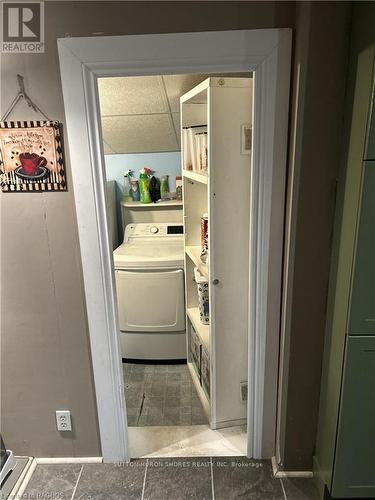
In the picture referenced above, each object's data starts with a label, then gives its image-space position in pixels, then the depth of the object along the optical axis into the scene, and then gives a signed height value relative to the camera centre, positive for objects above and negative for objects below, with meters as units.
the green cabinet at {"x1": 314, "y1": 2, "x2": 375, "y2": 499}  1.02 -0.55
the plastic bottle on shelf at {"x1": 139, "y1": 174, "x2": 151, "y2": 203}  2.83 -0.23
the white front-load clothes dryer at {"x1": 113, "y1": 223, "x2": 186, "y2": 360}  2.38 -1.01
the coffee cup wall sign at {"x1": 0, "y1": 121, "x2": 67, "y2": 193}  1.24 +0.02
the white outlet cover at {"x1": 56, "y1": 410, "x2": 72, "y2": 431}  1.58 -1.20
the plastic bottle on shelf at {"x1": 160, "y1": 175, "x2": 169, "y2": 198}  2.92 -0.24
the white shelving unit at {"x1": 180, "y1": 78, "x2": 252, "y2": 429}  1.52 -0.40
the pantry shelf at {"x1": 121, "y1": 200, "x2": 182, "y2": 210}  2.82 -0.37
